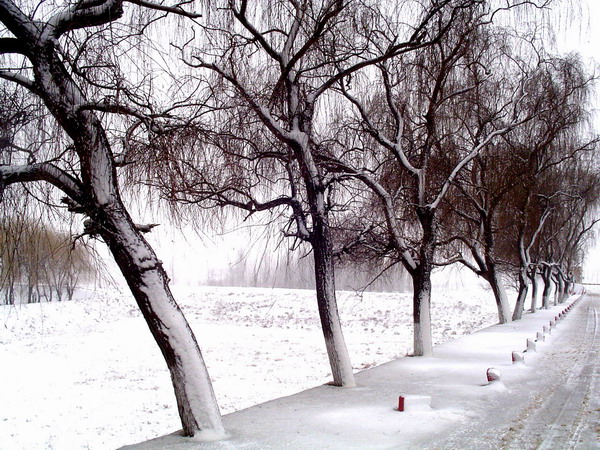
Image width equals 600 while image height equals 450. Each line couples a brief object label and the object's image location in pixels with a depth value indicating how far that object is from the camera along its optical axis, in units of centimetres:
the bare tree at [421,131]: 1067
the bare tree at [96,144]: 474
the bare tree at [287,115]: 691
